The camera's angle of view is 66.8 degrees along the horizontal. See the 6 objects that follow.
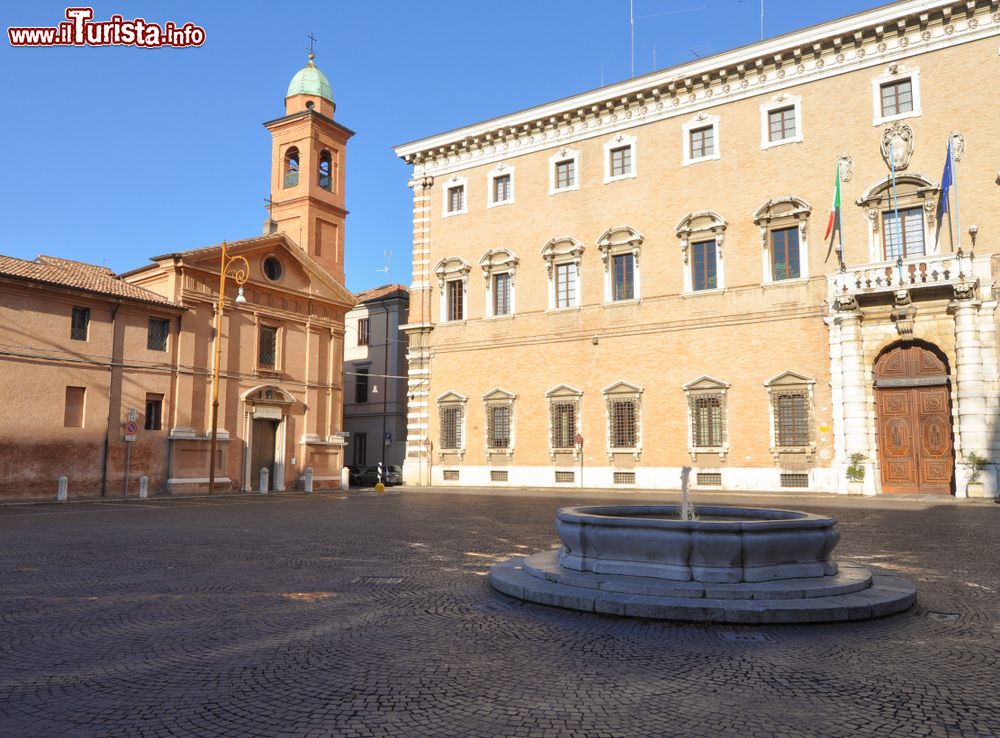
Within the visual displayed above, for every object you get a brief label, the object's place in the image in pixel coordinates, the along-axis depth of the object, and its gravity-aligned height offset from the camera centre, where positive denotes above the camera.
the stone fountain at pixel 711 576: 6.80 -1.19
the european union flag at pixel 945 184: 23.08 +8.34
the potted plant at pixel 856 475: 24.33 -0.57
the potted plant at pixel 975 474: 22.50 -0.49
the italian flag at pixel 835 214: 25.07 +8.17
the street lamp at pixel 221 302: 28.52 +5.83
